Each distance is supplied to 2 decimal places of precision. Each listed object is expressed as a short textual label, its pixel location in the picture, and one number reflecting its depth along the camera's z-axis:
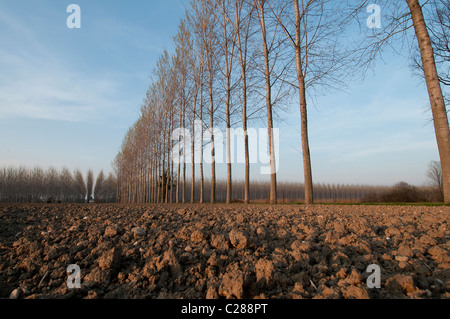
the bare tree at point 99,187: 51.08
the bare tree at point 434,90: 6.18
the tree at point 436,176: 23.50
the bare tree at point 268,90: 8.73
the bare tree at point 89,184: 49.96
